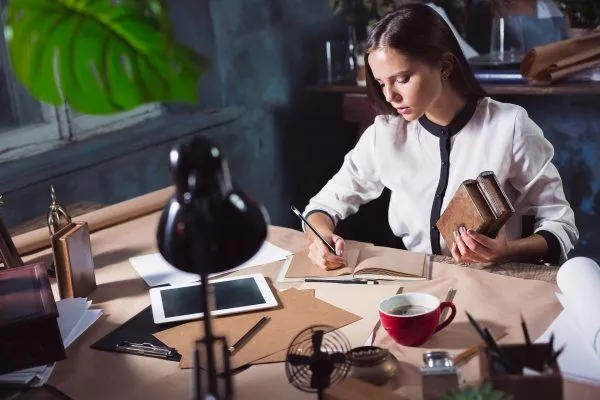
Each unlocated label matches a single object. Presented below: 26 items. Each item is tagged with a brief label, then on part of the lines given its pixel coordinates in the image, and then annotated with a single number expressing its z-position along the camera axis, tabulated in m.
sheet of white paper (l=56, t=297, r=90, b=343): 1.32
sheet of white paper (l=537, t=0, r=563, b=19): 3.01
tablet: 1.34
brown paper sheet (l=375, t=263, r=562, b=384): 1.17
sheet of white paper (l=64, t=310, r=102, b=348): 1.30
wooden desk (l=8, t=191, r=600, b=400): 1.10
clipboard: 1.22
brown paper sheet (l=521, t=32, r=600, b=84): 2.56
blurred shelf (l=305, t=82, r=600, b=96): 2.52
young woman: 1.70
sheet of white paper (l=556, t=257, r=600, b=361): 1.13
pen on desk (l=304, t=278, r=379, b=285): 1.43
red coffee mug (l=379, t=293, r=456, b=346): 1.16
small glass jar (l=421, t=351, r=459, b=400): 0.97
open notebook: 1.45
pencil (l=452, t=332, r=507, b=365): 1.11
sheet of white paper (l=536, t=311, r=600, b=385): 1.05
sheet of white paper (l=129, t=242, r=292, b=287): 1.52
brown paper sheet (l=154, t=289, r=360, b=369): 1.19
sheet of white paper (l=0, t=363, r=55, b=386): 1.16
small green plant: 0.84
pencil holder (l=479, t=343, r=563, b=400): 0.87
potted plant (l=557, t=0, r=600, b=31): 2.67
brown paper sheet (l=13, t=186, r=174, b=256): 1.76
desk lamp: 0.78
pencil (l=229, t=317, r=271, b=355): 1.21
